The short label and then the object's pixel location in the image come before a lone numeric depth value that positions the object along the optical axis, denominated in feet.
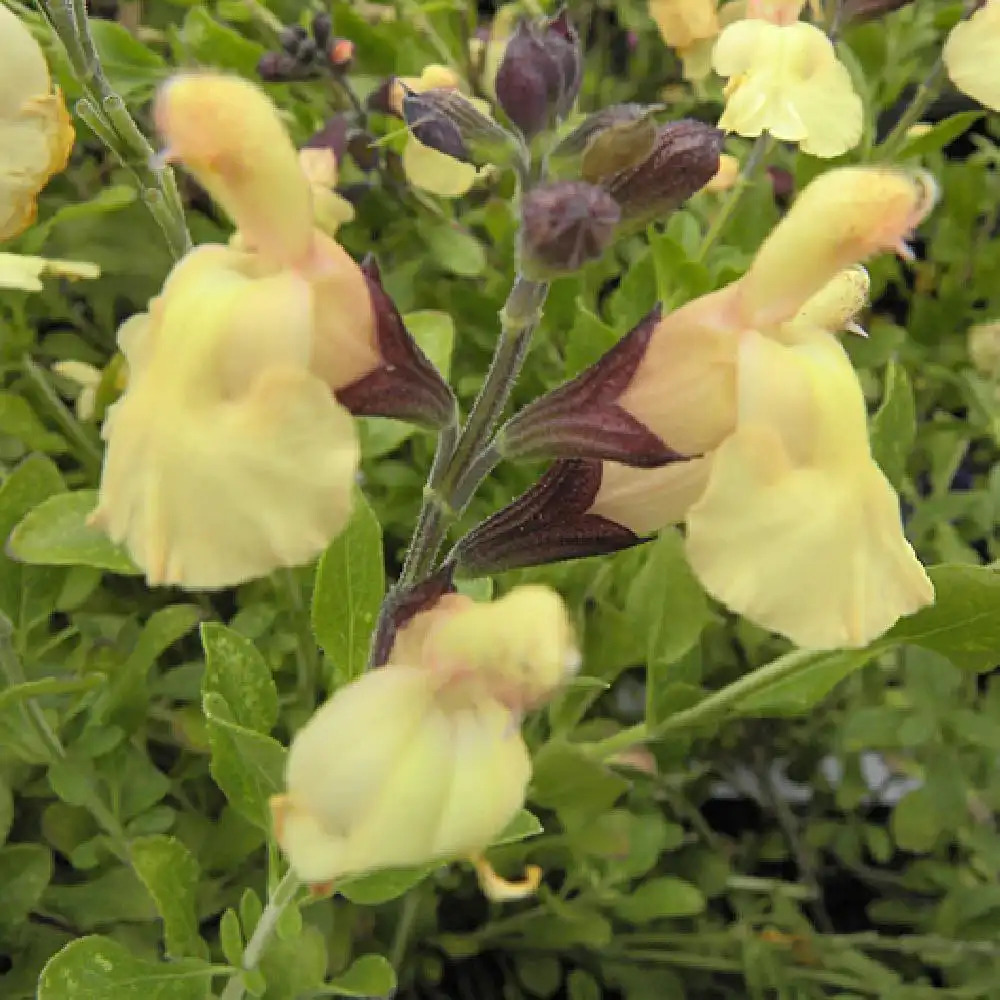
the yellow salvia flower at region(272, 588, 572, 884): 0.41
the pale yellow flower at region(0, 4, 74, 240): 0.52
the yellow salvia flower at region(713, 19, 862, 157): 0.61
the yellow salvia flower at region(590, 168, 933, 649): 0.42
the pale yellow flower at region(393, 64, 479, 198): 0.64
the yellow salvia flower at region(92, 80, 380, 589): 0.41
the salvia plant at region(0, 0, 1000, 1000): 0.42
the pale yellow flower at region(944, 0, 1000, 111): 0.67
